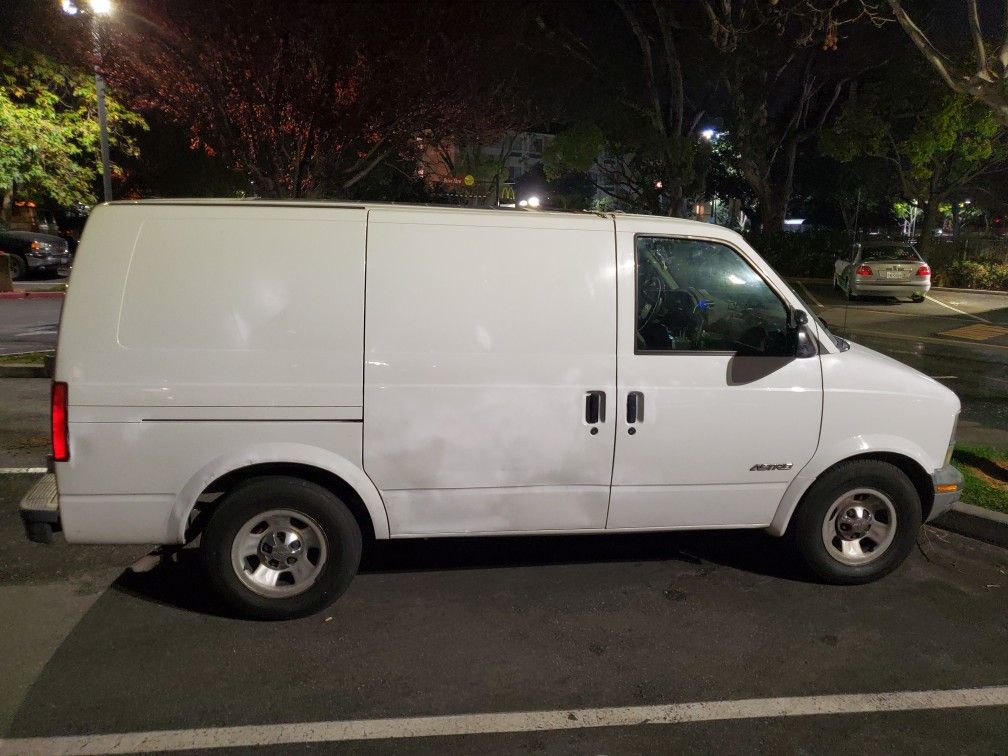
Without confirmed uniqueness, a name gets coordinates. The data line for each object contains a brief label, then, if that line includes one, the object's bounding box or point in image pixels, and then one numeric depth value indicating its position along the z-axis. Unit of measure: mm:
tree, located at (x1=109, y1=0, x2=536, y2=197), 10453
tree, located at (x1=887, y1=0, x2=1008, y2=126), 6197
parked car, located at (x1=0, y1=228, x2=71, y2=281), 22516
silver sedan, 18891
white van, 3750
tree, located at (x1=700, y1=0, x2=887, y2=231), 22750
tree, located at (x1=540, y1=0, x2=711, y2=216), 25625
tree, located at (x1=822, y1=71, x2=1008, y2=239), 22000
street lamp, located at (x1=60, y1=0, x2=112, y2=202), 10685
